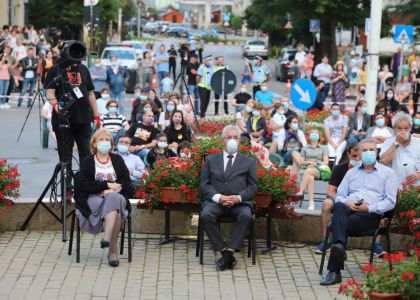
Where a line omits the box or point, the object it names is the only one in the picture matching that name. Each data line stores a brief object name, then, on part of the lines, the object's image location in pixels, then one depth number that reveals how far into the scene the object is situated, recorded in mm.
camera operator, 13227
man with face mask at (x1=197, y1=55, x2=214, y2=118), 30750
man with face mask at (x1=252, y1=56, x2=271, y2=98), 32350
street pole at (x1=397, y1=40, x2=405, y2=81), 41684
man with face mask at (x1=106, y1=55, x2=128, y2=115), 29984
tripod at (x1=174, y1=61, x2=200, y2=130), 25547
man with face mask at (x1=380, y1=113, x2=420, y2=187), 13289
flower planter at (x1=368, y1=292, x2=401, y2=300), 8180
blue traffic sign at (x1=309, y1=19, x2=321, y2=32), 55812
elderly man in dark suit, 11867
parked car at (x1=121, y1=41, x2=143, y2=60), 48603
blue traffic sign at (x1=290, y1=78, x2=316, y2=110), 22844
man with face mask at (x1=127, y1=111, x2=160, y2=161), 19094
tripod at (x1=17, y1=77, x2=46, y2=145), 25256
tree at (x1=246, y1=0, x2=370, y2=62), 54969
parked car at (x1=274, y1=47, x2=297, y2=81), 54281
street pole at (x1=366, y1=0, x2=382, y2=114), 23484
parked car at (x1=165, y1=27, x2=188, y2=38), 125838
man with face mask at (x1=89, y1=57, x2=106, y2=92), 30656
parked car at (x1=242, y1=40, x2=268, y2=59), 78688
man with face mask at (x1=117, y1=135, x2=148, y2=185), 15087
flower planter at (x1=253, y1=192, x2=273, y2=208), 12438
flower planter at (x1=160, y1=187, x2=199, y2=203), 12531
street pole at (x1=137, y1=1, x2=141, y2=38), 102812
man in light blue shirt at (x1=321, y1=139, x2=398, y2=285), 11562
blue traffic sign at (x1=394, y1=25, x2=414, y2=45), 37906
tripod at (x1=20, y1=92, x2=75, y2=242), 12820
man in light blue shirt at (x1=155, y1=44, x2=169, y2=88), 38969
